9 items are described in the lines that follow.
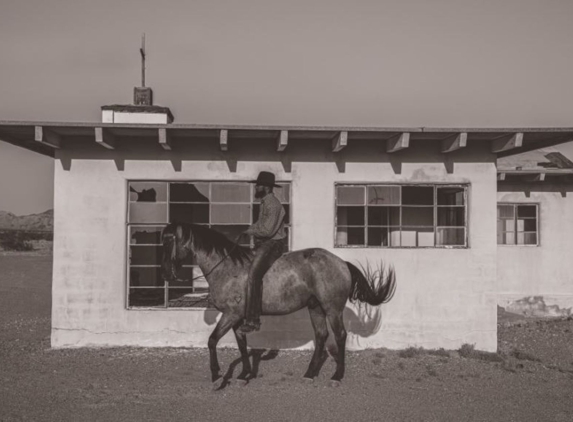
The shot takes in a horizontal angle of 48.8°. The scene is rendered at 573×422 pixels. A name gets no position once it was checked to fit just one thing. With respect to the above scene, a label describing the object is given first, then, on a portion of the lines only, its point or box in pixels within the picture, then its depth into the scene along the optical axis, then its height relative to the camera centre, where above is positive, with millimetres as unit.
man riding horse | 7973 -286
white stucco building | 10203 +104
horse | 8109 -785
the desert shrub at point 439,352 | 10047 -2102
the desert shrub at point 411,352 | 9925 -2090
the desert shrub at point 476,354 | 9805 -2112
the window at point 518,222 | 16391 -9
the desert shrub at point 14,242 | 41688 -1650
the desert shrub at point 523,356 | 9908 -2153
